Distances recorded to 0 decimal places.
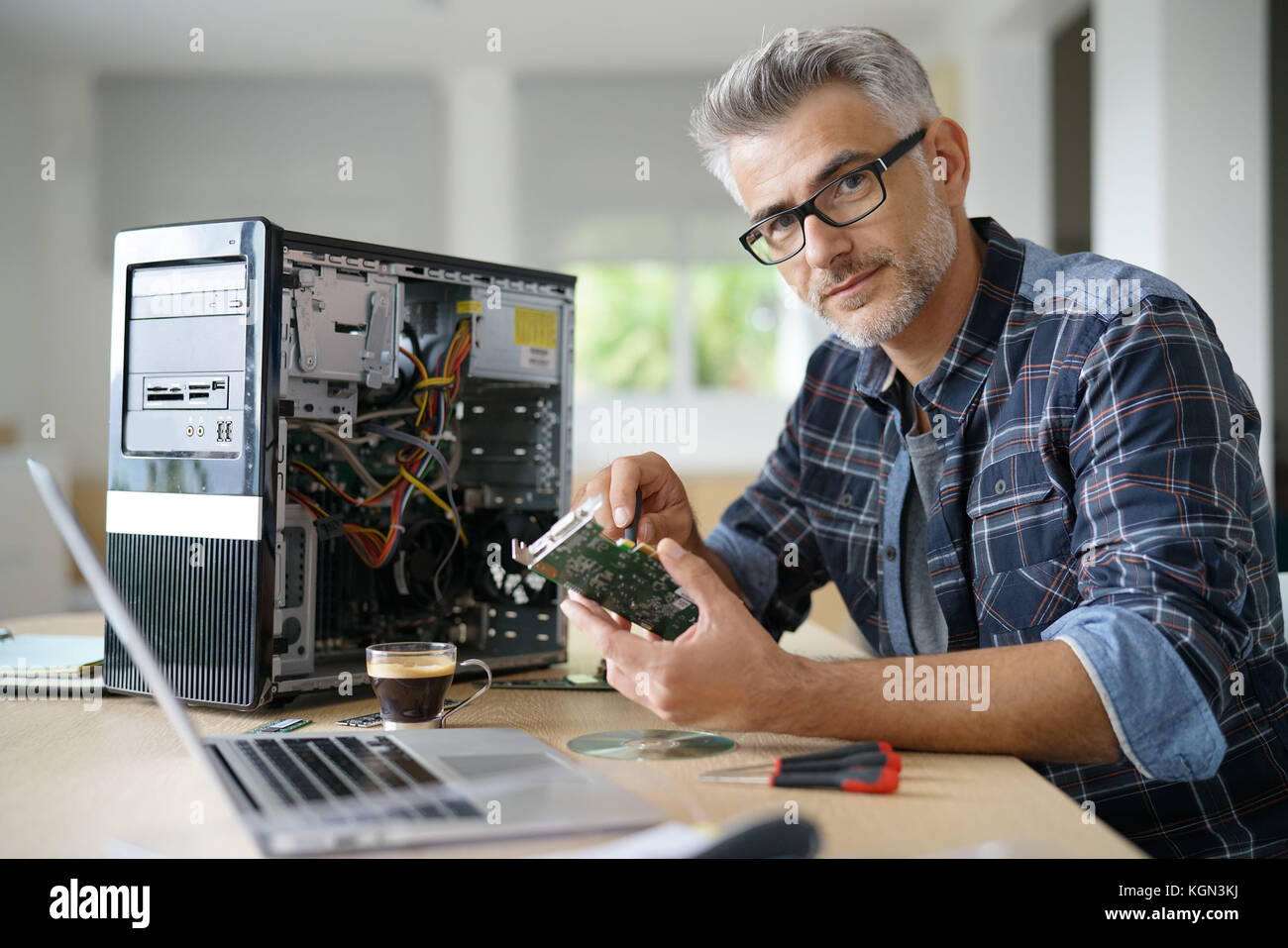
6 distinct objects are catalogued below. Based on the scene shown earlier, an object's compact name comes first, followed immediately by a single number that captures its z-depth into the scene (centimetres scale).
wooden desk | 70
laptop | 68
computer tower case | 109
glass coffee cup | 103
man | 91
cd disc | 96
